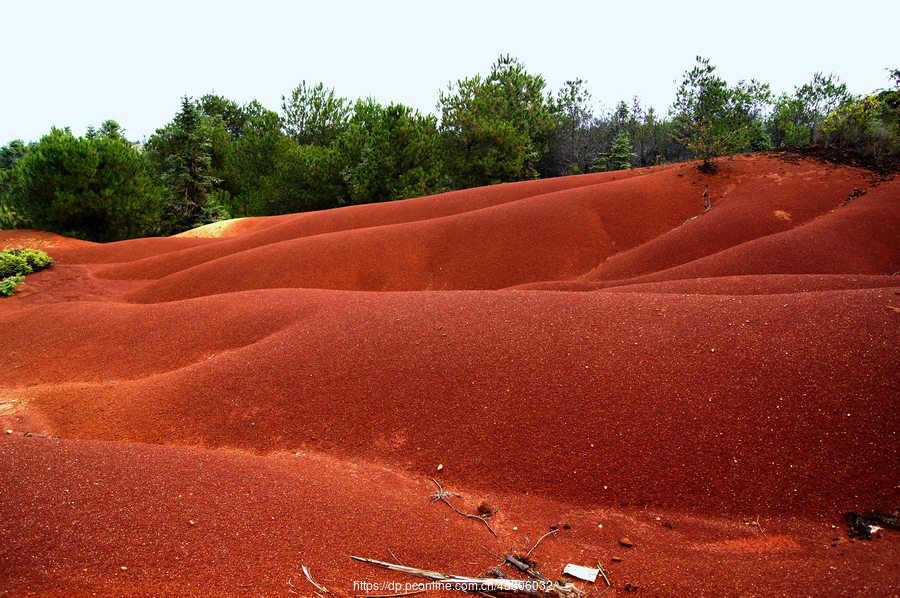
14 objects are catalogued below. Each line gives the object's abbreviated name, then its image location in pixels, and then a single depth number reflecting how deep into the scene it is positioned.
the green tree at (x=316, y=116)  40.09
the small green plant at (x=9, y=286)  11.48
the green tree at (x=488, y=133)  27.38
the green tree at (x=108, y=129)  34.84
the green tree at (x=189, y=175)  25.98
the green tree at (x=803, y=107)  33.00
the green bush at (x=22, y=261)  12.52
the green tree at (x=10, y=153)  42.87
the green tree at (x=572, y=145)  34.59
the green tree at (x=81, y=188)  19.81
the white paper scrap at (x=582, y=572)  3.09
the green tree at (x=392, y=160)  24.92
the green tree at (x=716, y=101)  30.69
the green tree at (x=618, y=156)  30.80
